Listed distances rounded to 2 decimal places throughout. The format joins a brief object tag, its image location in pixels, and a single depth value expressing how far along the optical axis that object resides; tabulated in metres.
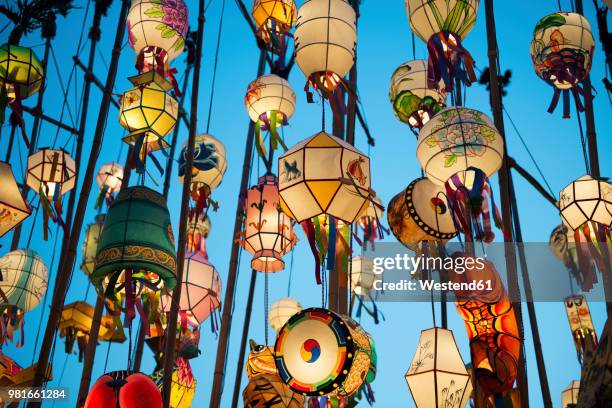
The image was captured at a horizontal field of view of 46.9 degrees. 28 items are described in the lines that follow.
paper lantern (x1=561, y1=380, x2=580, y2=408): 4.60
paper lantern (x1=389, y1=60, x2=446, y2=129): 3.58
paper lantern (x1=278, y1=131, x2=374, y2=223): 2.72
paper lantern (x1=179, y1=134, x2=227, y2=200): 4.23
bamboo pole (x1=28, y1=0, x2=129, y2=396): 2.82
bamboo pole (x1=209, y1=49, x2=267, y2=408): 3.49
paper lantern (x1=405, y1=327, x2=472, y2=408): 2.83
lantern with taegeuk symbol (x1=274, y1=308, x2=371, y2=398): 2.54
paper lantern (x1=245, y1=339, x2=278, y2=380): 3.10
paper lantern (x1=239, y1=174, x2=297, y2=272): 3.78
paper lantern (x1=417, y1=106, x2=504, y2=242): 2.84
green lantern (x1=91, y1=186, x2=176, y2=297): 2.60
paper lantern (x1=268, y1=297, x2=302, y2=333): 5.44
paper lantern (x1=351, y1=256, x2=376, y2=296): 5.04
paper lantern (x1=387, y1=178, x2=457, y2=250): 3.17
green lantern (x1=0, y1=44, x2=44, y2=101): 3.41
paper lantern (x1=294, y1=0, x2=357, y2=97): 3.14
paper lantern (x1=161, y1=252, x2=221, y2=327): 3.61
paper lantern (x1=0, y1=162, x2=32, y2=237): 2.69
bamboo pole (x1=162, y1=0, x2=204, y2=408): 2.71
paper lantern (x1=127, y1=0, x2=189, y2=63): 3.81
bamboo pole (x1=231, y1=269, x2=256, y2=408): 4.21
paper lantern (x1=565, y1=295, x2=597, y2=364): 4.32
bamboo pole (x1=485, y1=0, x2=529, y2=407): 2.71
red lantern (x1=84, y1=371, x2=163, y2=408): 2.51
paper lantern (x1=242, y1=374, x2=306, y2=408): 2.86
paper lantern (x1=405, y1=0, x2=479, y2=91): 3.13
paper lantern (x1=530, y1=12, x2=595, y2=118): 3.79
